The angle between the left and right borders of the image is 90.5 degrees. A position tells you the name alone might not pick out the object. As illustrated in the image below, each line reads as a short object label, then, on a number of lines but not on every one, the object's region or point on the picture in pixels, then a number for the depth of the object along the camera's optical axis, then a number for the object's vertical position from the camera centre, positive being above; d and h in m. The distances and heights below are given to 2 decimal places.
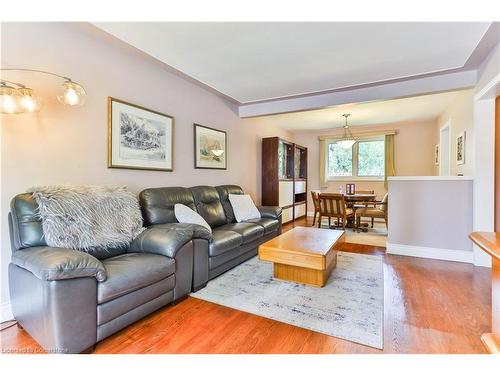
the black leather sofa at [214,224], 2.45 -0.54
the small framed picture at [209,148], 3.74 +0.59
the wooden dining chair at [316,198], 5.13 -0.29
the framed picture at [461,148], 3.74 +0.59
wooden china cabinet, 5.46 +0.21
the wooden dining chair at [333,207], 4.71 -0.43
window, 6.45 +0.67
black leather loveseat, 1.39 -0.64
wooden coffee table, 2.28 -0.68
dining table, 4.98 -0.29
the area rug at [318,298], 1.80 -1.02
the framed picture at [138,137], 2.57 +0.54
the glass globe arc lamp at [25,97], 1.74 +0.66
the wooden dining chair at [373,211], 4.65 -0.52
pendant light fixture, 5.44 +1.27
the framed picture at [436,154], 5.55 +0.70
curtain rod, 6.12 +1.31
